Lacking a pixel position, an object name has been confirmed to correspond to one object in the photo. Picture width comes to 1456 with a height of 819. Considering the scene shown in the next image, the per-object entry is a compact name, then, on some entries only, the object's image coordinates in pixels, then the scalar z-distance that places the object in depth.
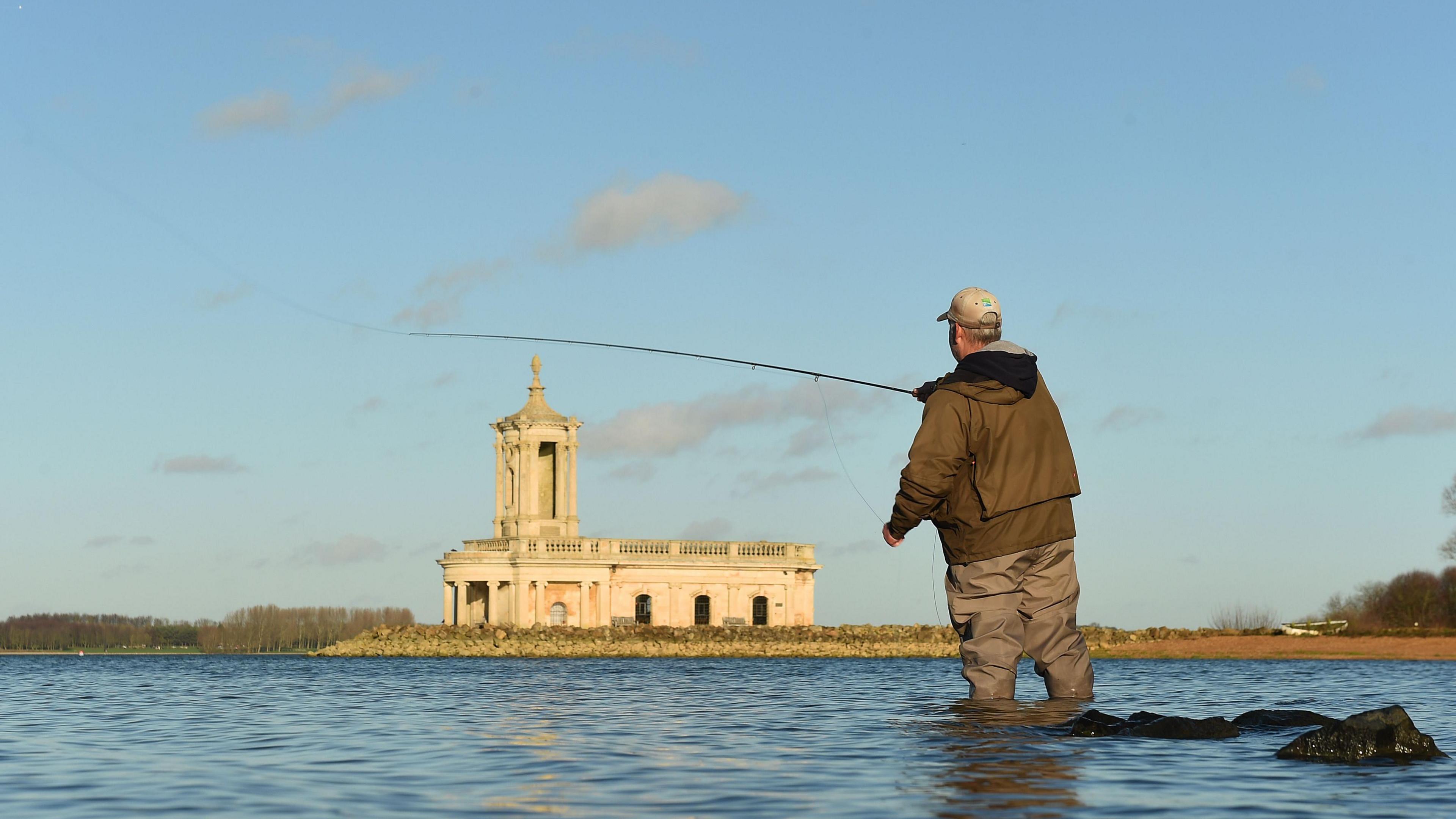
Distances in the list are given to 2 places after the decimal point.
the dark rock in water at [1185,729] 9.28
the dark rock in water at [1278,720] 10.23
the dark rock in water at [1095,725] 8.87
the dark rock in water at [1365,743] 8.18
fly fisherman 9.32
